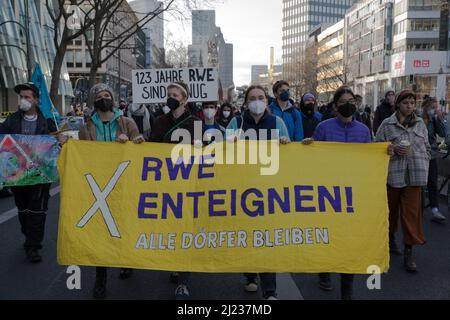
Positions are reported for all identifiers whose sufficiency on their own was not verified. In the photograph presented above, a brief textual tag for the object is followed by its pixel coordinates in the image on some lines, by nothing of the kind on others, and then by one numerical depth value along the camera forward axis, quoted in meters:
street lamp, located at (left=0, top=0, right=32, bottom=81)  23.57
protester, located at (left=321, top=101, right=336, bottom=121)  9.61
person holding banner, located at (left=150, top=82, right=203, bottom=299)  4.75
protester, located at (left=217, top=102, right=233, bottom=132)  13.41
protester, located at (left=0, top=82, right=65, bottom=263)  5.76
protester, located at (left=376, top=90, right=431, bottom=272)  5.46
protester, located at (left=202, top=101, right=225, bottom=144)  9.02
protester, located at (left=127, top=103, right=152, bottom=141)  12.11
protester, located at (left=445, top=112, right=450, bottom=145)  7.63
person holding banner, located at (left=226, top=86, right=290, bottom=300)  4.67
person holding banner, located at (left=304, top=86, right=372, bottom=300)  4.74
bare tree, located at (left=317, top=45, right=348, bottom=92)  90.00
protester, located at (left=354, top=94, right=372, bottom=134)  15.32
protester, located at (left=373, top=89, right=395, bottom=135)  9.33
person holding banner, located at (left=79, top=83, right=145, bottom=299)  4.84
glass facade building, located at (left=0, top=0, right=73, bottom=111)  38.25
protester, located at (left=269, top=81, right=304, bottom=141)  6.52
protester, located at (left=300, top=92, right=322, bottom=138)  8.39
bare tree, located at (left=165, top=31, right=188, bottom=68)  75.50
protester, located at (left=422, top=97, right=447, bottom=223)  7.76
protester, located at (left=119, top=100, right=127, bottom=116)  17.38
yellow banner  4.25
